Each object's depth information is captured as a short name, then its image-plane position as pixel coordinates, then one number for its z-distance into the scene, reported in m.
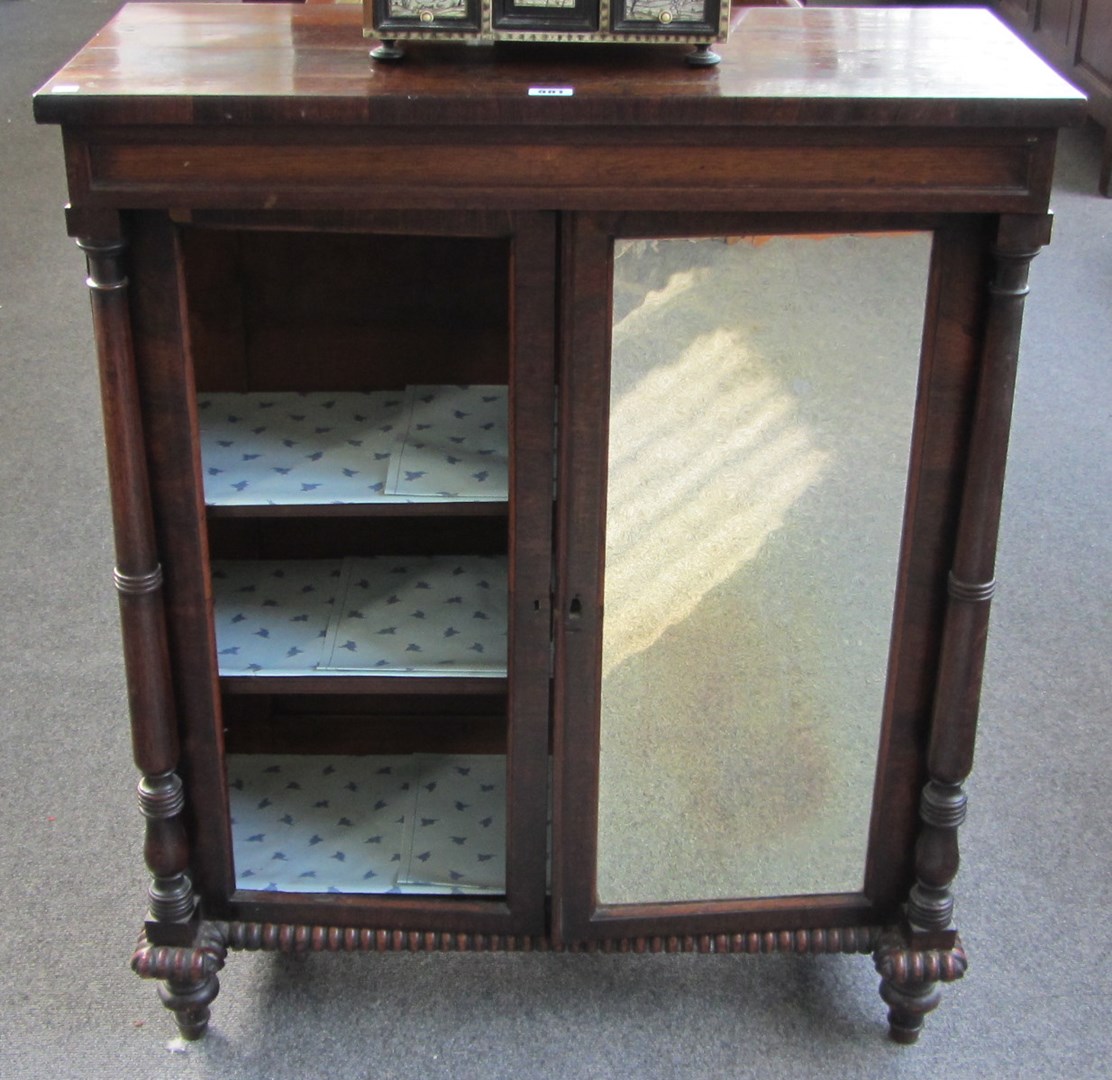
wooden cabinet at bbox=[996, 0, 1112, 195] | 3.89
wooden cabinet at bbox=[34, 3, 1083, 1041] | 1.27
